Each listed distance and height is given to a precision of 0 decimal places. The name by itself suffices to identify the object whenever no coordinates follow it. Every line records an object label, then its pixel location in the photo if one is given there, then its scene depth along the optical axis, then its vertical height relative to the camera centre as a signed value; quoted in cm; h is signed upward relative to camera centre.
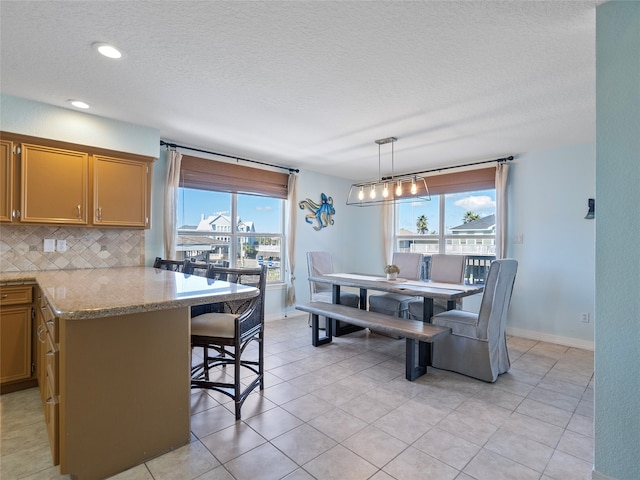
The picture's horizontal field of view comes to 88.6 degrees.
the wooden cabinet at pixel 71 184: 270 +49
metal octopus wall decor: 543 +49
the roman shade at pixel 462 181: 455 +87
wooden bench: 284 -82
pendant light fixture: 355 +59
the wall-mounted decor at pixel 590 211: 369 +34
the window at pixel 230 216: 414 +32
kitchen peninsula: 154 -69
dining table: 311 -50
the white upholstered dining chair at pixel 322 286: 444 -71
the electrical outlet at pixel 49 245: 303 -7
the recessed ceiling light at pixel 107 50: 197 +116
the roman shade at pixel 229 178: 405 +83
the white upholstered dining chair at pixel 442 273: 388 -44
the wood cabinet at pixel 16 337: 246 -76
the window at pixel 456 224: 469 +25
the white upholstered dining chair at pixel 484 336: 278 -85
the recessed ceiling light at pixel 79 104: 278 +116
